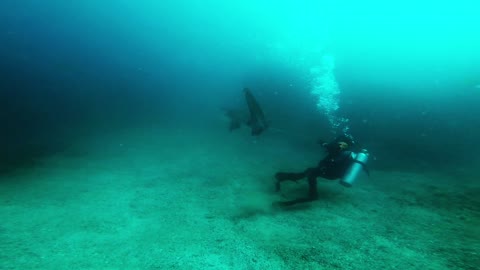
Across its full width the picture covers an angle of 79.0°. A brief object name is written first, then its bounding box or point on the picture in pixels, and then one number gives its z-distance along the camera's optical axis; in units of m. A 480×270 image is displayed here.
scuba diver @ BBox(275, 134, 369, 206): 6.92
